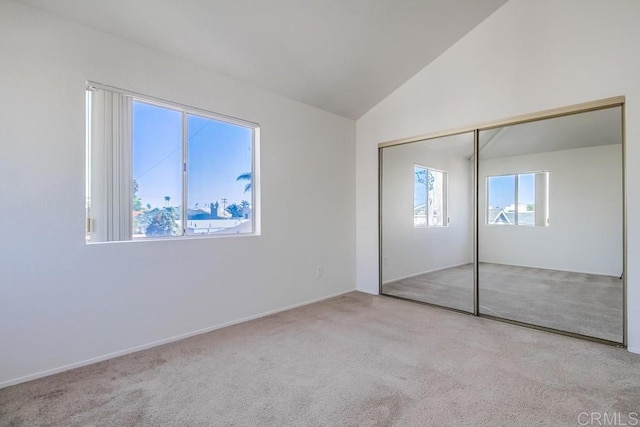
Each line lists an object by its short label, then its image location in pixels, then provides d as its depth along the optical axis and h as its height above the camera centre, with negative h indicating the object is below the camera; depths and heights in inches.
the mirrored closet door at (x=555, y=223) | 119.7 -5.8
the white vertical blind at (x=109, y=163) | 95.3 +15.2
